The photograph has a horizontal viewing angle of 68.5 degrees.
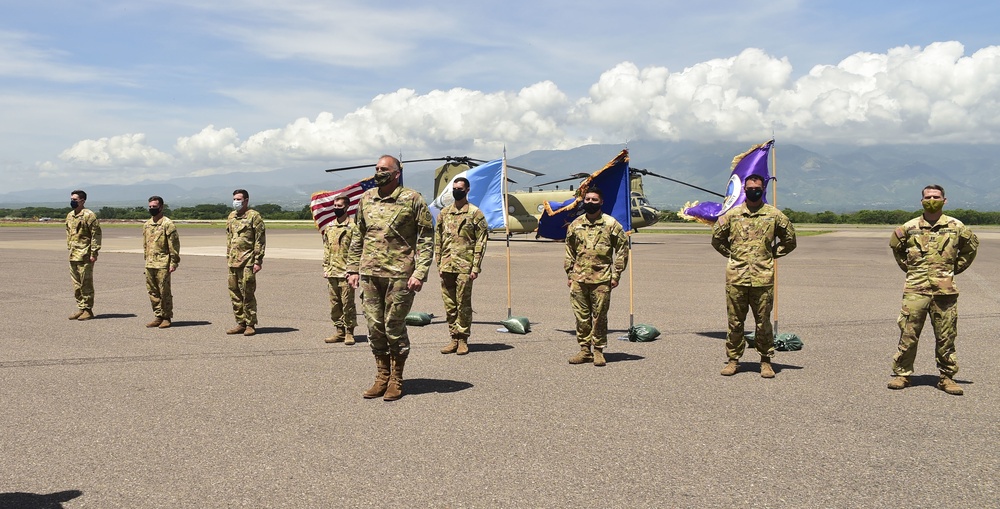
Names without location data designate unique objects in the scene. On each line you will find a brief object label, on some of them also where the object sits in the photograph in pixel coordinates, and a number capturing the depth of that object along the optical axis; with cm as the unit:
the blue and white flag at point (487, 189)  1176
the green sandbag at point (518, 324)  1073
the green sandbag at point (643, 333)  1002
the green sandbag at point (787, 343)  927
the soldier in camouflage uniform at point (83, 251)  1231
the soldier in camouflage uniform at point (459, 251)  958
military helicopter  3741
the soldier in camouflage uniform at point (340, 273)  1013
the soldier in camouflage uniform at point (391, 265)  695
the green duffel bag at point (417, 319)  1169
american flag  1089
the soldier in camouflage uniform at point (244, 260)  1083
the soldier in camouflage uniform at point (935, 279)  721
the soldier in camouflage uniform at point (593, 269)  868
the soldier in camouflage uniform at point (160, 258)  1148
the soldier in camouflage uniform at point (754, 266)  795
